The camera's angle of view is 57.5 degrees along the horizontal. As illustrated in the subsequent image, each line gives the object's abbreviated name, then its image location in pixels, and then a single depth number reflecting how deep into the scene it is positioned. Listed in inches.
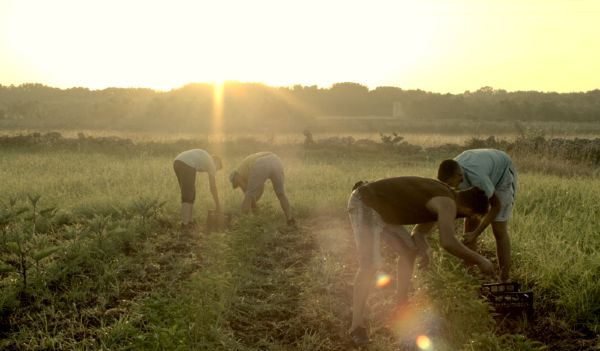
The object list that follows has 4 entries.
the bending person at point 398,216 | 147.6
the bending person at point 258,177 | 302.5
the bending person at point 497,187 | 196.1
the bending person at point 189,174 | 300.8
